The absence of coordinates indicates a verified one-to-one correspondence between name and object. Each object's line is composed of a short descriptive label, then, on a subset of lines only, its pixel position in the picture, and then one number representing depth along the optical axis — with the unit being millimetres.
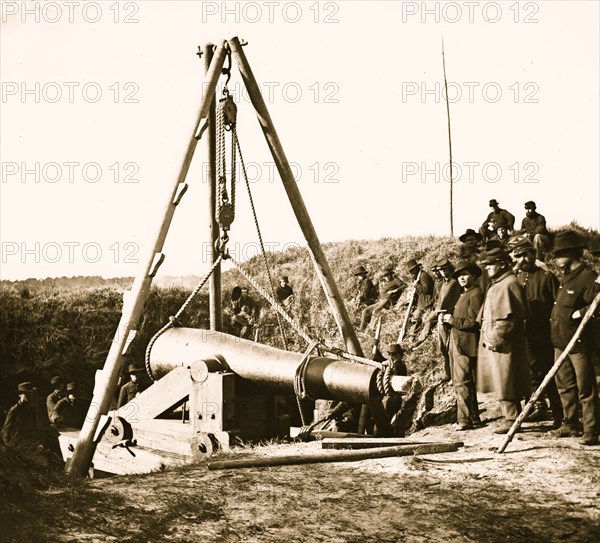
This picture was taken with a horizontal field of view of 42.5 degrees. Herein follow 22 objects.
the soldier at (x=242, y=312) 17516
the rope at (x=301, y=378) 7871
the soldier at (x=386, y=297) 15922
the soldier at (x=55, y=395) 12773
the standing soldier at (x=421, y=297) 14297
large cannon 7918
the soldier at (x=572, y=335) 7109
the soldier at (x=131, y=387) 13000
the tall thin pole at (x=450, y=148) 24719
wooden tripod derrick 7926
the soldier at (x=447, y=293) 10297
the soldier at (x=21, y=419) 11992
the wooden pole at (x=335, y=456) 6512
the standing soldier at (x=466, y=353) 8742
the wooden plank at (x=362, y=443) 7255
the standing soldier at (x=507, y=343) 8031
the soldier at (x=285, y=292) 18609
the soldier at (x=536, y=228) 14961
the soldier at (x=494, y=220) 15625
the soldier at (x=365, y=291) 16953
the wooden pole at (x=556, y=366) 6832
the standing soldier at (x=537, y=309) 8836
